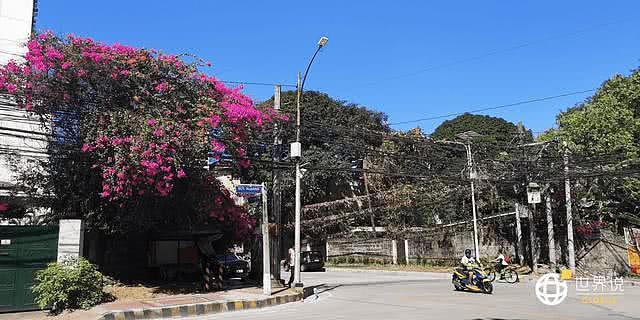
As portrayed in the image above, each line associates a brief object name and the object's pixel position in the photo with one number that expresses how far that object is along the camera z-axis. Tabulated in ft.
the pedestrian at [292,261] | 59.23
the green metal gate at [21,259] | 42.27
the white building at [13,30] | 81.25
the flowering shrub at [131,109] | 44.19
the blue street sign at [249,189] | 51.99
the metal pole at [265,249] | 51.24
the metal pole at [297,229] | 56.49
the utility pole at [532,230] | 87.51
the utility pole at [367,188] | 120.08
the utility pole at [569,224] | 80.87
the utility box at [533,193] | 81.15
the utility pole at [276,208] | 59.11
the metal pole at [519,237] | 90.02
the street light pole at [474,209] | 89.10
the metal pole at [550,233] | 83.56
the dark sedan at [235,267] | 79.99
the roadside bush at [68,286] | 41.04
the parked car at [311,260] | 107.96
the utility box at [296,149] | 56.18
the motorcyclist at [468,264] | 58.42
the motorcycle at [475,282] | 57.30
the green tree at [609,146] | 80.33
